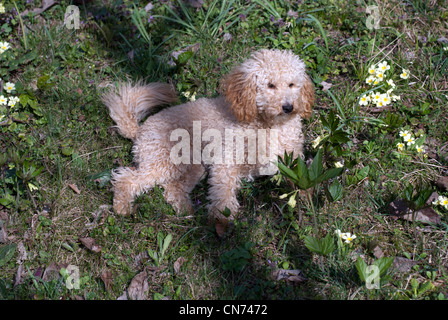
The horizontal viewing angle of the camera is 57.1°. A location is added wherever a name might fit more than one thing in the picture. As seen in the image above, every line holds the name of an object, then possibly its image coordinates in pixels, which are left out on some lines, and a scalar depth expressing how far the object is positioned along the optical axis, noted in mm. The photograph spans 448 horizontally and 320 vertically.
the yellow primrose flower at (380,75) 3635
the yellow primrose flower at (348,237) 2816
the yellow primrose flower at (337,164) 3015
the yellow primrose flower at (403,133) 3361
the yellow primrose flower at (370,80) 3666
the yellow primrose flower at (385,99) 3547
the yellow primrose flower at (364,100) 3568
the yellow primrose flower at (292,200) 2645
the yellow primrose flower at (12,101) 3717
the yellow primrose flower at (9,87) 3814
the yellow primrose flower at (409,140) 3332
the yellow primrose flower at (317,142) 3072
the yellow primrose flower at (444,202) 2933
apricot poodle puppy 2982
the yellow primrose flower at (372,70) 3703
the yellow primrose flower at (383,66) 3712
